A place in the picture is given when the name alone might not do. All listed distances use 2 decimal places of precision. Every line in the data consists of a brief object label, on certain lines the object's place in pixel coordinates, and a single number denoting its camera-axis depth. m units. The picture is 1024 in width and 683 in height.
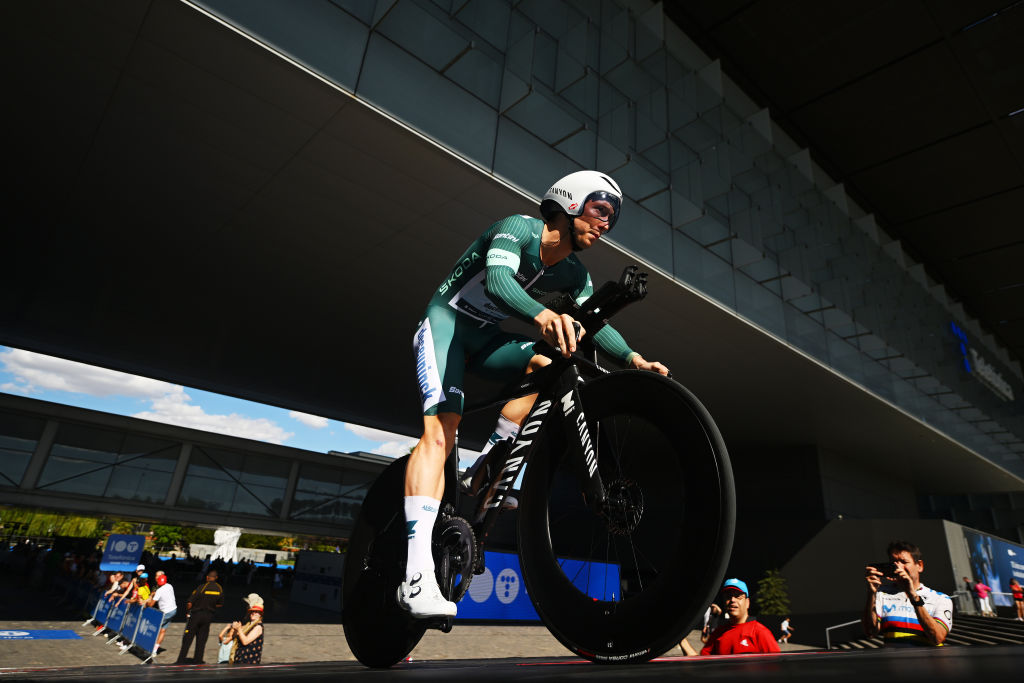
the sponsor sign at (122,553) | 13.38
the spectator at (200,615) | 8.49
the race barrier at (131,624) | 9.23
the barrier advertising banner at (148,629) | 9.14
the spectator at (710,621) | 8.62
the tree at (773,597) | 16.47
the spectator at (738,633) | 3.96
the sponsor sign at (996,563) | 17.06
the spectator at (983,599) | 15.88
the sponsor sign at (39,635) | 9.65
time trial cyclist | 1.88
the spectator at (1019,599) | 13.90
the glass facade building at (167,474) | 19.36
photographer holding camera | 4.01
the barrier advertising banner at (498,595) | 13.60
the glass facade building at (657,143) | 5.99
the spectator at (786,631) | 14.12
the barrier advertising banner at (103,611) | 11.71
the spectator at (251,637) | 6.88
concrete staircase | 11.28
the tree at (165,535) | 70.06
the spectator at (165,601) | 9.72
